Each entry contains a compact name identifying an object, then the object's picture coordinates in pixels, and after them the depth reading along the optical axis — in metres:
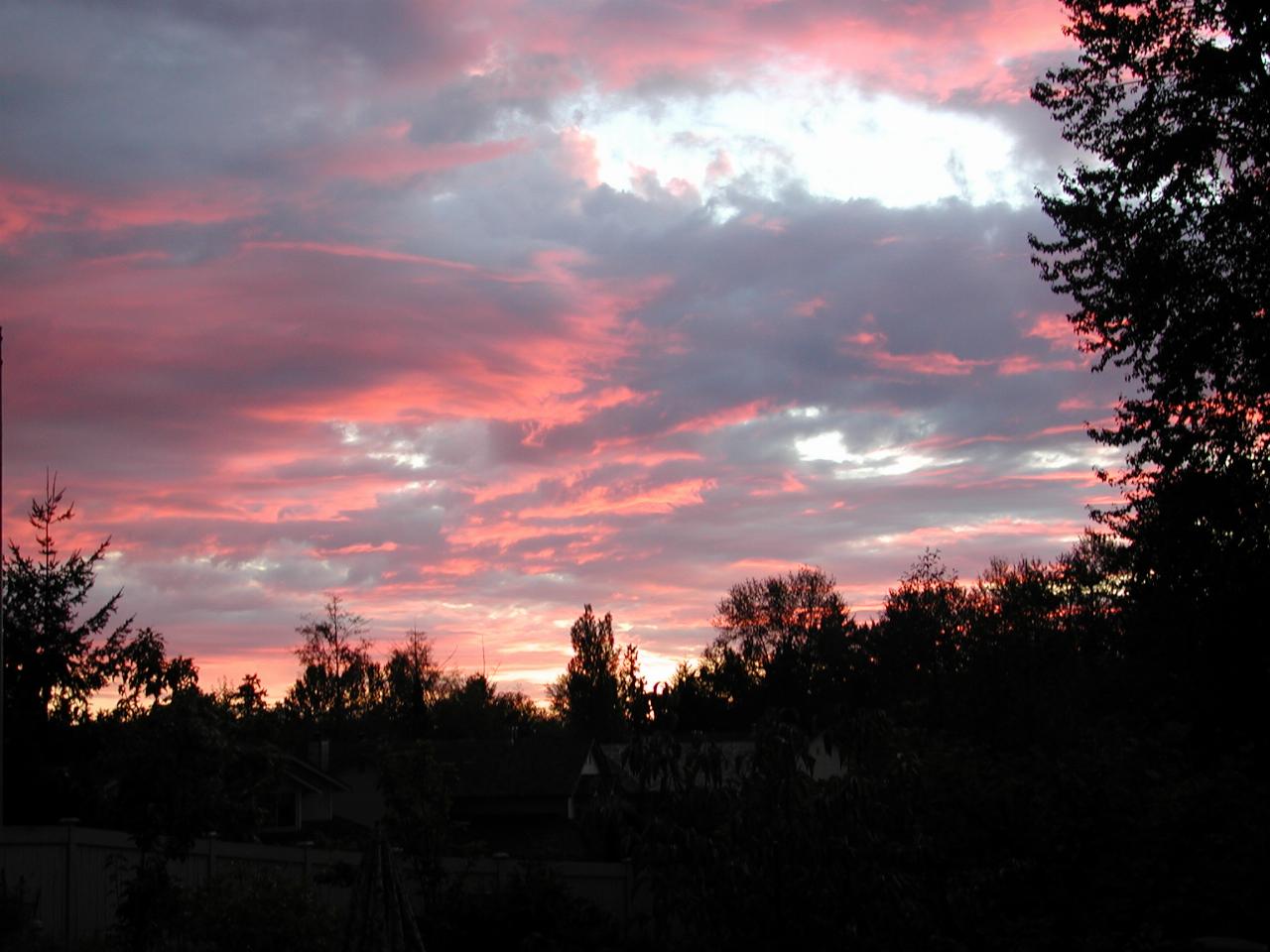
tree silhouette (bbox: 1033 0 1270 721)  17.41
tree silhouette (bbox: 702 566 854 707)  71.00
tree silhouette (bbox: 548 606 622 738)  78.56
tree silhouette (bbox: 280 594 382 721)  72.38
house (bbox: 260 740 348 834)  42.06
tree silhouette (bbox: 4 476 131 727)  29.92
